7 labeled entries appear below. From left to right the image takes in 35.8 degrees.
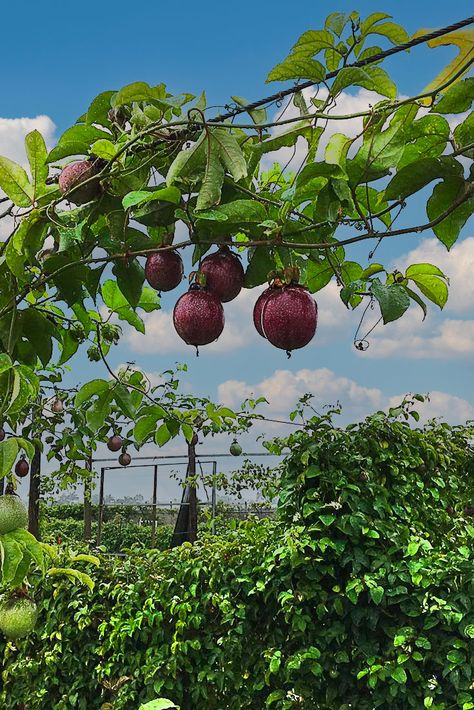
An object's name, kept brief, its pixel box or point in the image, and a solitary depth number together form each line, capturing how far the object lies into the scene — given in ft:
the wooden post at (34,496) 20.25
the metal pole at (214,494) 31.29
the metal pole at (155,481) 35.12
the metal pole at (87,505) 29.07
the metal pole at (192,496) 29.40
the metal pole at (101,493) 31.37
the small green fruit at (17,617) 6.46
